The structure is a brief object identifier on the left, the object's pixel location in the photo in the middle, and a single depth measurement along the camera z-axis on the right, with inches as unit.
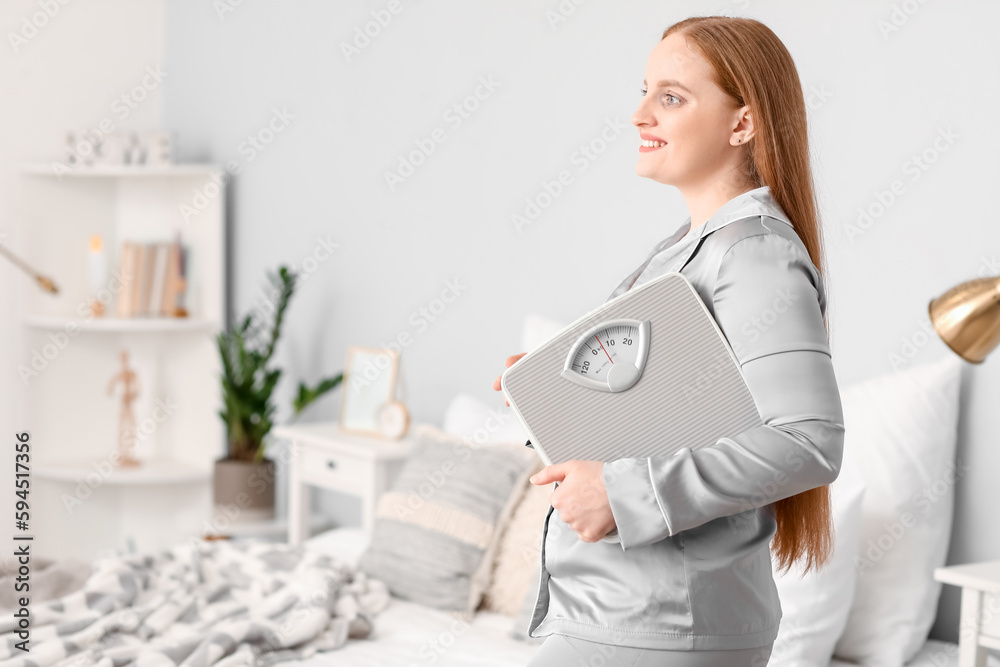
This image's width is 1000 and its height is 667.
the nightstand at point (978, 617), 63.6
